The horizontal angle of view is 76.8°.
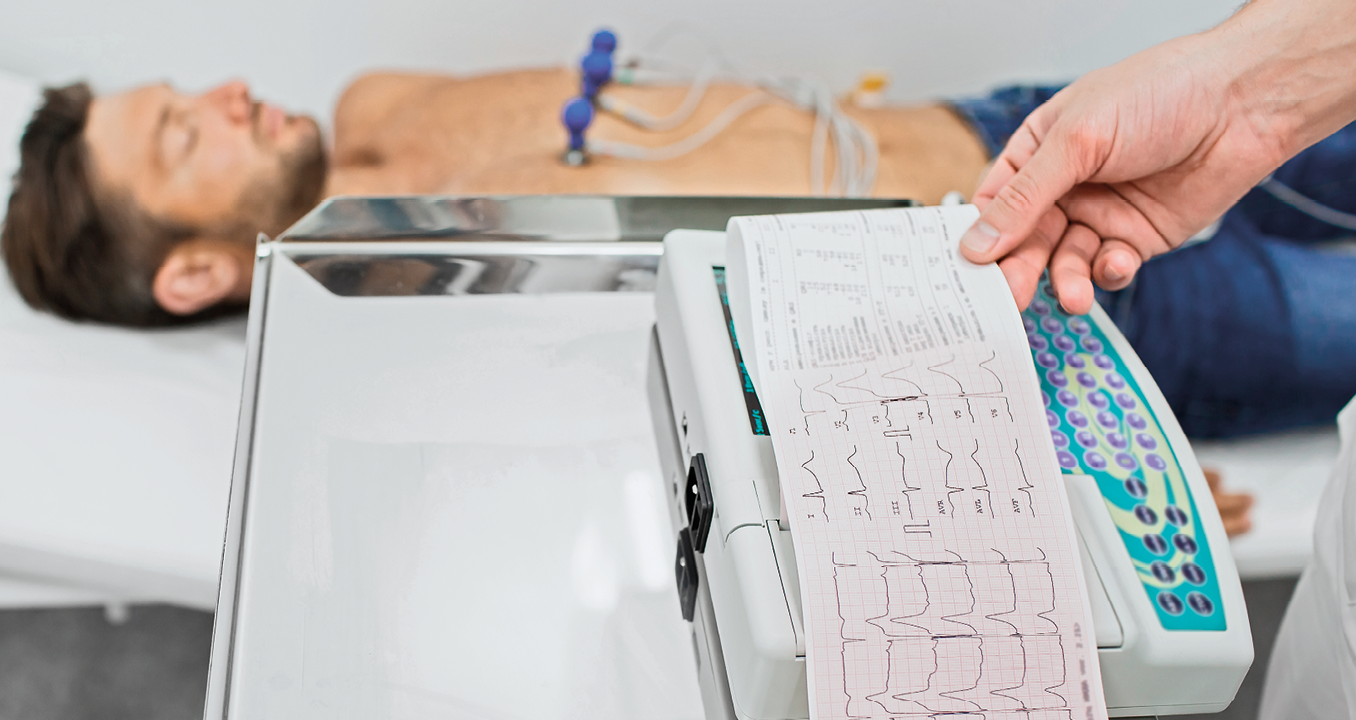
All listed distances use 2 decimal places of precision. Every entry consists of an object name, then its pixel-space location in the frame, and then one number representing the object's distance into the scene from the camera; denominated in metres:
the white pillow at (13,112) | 1.28
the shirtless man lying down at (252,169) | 1.16
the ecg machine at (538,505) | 0.45
